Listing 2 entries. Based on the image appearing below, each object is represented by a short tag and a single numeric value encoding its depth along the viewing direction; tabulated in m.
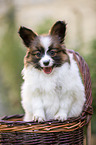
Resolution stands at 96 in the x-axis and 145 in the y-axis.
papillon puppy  2.02
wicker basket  1.97
